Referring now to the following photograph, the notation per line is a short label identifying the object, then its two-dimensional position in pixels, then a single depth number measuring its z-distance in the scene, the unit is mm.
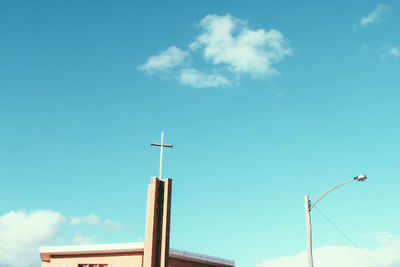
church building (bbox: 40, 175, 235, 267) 18797
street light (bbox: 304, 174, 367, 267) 18359
